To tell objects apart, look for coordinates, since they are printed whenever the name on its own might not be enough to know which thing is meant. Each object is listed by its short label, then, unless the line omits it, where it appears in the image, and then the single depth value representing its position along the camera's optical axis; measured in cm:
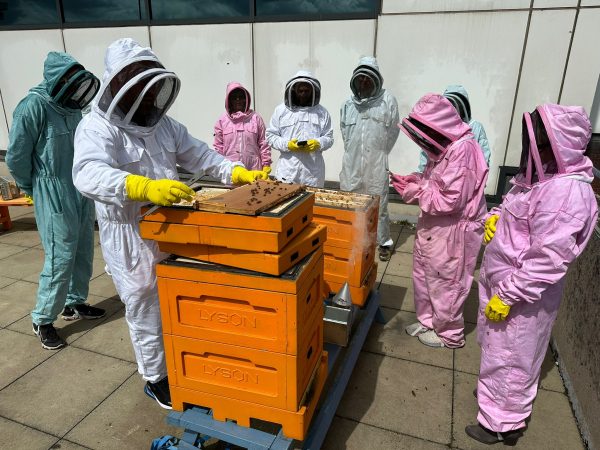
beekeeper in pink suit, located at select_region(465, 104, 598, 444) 205
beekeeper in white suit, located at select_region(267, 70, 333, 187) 479
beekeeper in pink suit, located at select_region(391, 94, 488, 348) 298
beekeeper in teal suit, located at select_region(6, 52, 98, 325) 324
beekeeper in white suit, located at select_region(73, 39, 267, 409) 203
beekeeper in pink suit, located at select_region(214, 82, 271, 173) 528
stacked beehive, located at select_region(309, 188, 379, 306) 297
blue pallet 204
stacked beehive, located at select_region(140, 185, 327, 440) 184
